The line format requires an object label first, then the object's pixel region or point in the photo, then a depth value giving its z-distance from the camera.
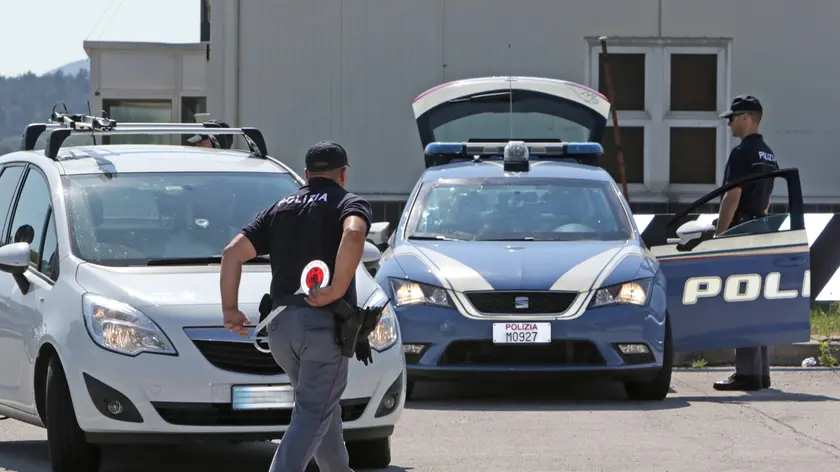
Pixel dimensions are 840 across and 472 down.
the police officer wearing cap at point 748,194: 23.42
